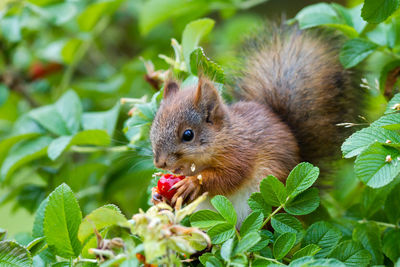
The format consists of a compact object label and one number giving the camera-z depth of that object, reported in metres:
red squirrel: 1.73
